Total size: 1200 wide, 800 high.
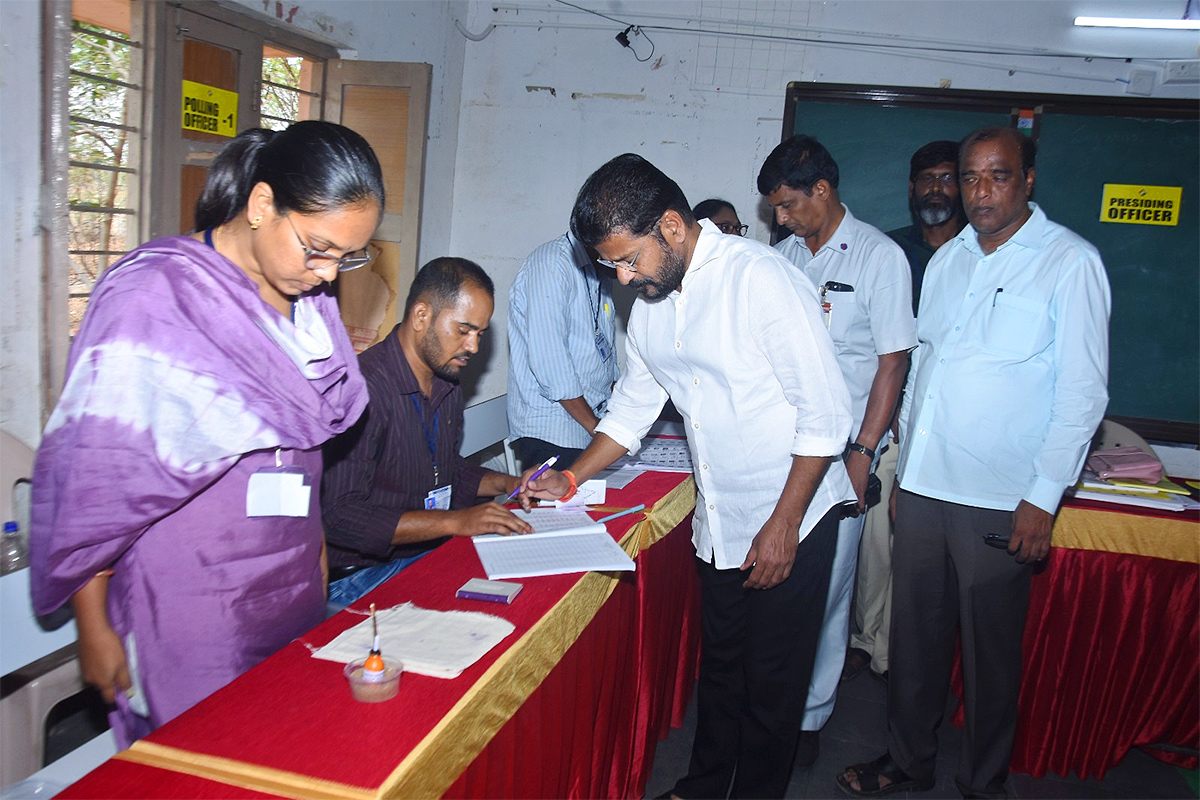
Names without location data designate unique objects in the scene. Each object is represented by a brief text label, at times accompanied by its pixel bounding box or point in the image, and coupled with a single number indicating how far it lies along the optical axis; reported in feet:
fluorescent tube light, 13.63
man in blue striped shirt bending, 9.78
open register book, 5.94
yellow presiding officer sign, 13.84
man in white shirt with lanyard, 8.89
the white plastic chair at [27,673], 5.35
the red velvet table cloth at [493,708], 3.56
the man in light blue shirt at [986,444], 7.29
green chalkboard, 13.87
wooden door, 13.58
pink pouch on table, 10.10
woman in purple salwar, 4.02
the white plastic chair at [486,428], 11.06
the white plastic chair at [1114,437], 11.16
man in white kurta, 6.07
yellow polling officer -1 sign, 10.89
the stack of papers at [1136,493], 9.15
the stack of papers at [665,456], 9.40
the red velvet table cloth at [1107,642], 8.79
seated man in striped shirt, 6.53
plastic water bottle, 6.98
